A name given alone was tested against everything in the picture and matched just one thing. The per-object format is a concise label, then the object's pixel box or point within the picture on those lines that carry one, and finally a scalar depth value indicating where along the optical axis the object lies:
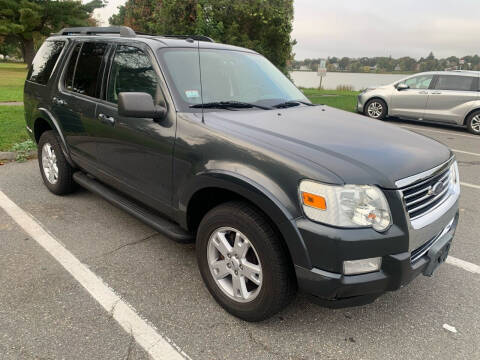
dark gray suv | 2.04
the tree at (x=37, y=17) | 33.34
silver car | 10.58
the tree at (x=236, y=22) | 15.02
